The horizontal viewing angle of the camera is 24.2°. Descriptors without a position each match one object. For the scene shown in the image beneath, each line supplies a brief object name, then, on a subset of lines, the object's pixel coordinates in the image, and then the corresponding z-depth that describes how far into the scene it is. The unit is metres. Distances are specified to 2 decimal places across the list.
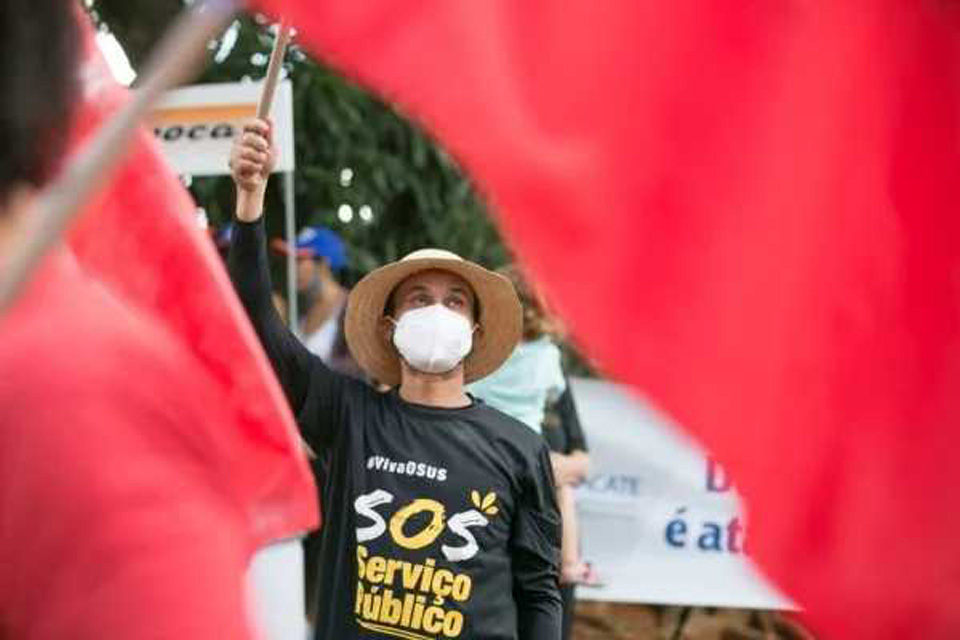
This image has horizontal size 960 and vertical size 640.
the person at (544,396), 7.02
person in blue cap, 8.63
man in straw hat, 4.79
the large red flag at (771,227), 2.72
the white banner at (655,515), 9.62
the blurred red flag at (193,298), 2.10
